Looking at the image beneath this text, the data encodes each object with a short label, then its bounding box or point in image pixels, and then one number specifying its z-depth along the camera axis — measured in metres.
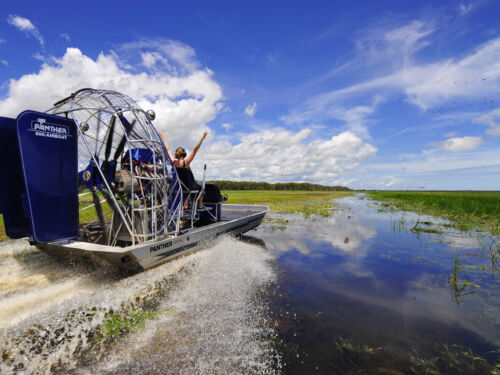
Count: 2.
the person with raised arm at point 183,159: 6.75
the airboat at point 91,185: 3.85
